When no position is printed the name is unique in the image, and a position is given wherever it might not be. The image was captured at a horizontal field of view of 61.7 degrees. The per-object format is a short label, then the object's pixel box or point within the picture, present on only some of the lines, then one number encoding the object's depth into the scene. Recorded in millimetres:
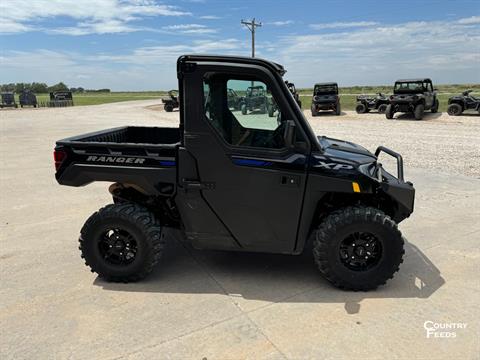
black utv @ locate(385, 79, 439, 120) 21328
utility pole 37912
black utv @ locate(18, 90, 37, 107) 44688
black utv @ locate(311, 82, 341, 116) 25234
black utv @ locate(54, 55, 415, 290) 3545
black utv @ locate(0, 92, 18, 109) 43375
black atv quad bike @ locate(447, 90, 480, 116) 21445
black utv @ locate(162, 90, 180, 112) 32594
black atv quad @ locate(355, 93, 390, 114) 25266
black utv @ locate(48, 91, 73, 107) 46656
